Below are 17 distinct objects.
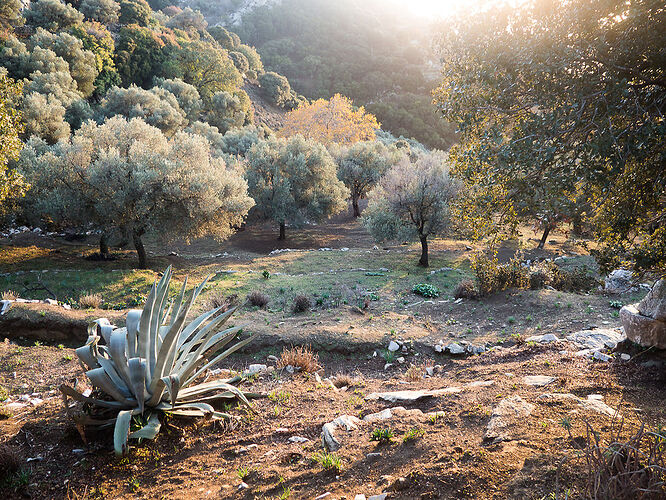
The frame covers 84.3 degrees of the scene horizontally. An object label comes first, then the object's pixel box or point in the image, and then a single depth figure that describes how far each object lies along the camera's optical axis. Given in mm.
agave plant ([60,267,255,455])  3489
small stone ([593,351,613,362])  5371
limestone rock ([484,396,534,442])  3326
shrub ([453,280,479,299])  12266
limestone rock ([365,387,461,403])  4665
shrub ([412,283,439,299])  13344
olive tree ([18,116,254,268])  15500
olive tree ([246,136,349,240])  25812
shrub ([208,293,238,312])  10291
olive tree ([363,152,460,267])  18953
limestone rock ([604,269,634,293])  11969
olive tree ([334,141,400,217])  35062
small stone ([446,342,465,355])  8039
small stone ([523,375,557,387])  4754
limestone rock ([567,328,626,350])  6608
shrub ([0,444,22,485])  3025
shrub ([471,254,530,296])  12062
